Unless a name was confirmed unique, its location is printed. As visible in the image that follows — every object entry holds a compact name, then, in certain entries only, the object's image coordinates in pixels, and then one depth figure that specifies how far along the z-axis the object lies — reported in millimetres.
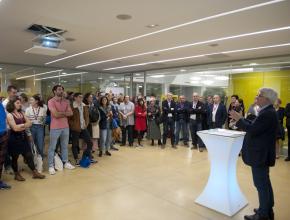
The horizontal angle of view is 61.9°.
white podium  2980
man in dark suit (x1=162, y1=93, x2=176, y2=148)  7070
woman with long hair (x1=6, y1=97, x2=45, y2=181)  3916
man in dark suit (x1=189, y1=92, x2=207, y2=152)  6824
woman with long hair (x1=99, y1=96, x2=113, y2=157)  5687
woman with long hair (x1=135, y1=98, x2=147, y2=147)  7152
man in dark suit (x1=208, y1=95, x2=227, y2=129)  6297
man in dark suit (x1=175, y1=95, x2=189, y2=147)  7148
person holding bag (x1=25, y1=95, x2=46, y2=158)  4641
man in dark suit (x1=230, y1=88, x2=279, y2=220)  2615
